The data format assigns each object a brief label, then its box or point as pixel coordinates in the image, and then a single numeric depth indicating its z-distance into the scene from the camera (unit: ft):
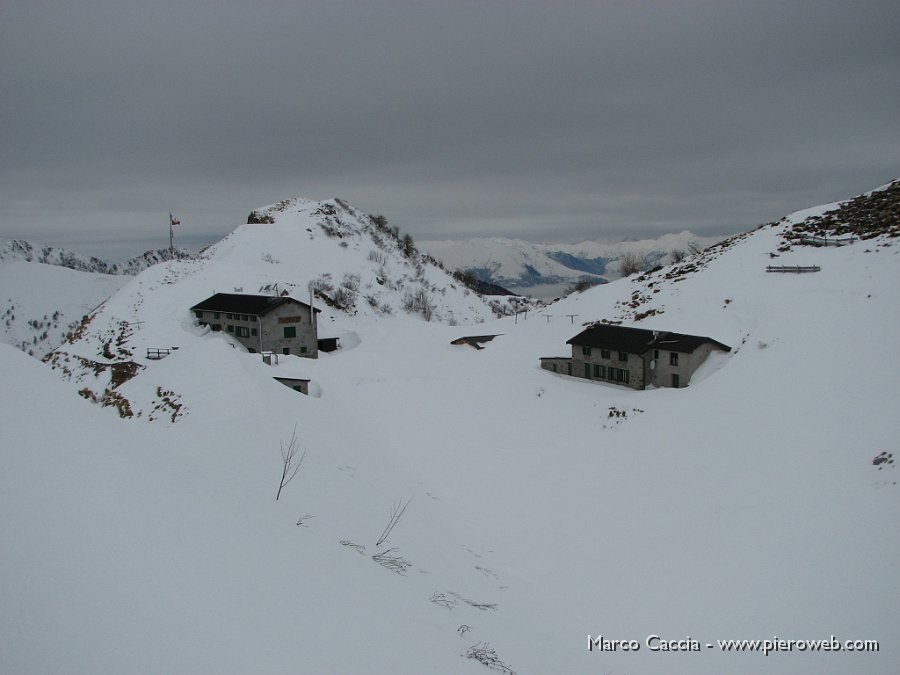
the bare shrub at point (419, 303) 323.78
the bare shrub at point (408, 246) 414.21
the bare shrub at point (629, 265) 327.47
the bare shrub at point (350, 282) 306.18
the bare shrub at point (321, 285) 283.85
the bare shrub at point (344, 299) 272.92
